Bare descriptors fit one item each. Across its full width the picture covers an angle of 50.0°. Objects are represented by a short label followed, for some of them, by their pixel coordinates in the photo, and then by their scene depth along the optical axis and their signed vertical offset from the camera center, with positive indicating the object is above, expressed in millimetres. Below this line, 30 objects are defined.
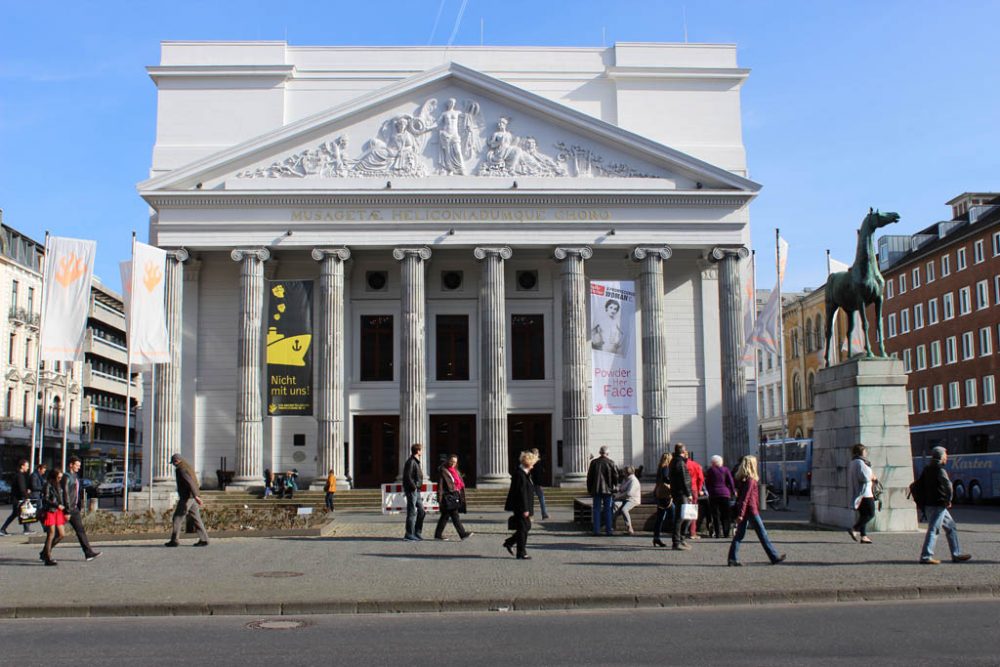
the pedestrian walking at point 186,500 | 19719 -1125
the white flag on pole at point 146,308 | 31609 +3944
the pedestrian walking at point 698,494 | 20891 -1244
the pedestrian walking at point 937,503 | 16328 -1144
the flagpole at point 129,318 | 31338 +3622
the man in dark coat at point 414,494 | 21094 -1146
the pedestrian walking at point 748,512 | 16203 -1230
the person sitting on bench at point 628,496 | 22156 -1306
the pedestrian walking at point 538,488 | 27266 -1385
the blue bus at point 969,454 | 42281 -1103
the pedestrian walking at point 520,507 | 17797 -1209
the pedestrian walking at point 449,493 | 20609 -1105
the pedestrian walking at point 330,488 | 34906 -1637
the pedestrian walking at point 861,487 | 19203 -1036
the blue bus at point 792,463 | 57438 -1778
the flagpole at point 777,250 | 39188 +6571
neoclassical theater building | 38938 +5667
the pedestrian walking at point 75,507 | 17781 -1102
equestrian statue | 22469 +3215
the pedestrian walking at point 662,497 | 19438 -1168
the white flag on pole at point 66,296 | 27375 +3743
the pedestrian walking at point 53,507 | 17656 -1077
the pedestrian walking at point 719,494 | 20219 -1188
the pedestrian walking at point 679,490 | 19125 -1031
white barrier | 27391 -1593
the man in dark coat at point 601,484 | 21625 -1022
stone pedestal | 21406 -93
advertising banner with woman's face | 37344 +3015
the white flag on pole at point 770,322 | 38688 +3921
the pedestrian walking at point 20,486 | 24734 -1018
